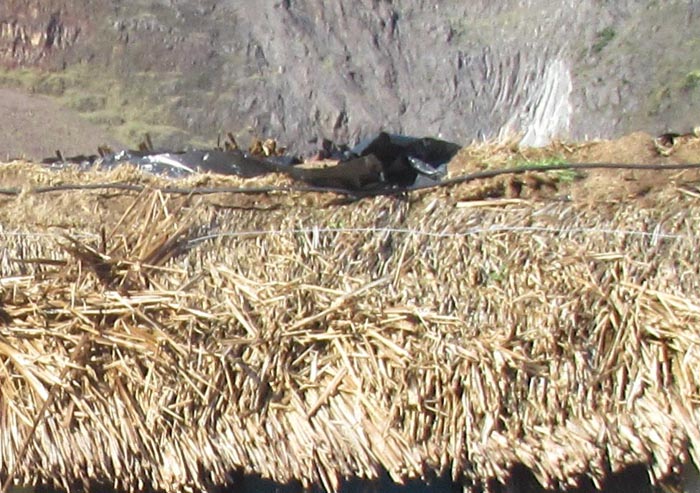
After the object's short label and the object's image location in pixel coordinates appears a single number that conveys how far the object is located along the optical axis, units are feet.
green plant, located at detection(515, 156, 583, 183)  28.66
